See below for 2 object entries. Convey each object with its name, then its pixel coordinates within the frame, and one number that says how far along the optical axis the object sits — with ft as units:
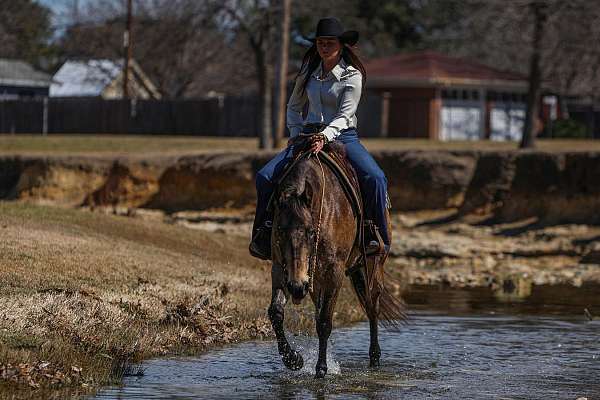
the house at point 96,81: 246.68
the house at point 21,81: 252.83
